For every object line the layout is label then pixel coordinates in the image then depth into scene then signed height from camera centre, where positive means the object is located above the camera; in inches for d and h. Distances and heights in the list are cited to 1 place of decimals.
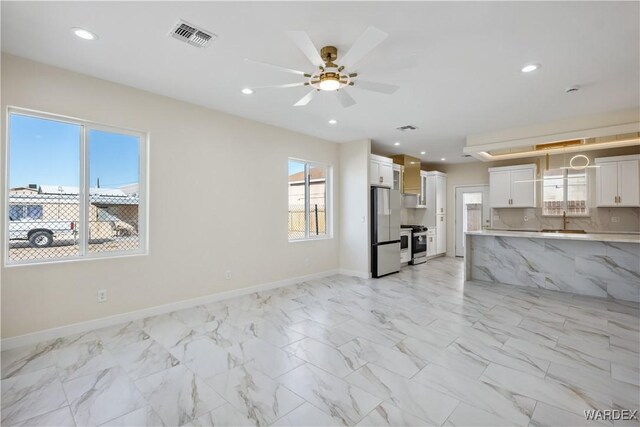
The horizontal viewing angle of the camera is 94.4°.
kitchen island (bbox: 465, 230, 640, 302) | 173.2 -33.0
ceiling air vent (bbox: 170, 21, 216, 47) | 92.1 +57.4
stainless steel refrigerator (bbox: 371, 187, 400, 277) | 231.5 -15.7
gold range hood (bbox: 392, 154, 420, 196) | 285.7 +35.9
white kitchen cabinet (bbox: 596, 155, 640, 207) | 220.2 +23.1
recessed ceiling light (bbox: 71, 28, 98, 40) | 94.3 +57.9
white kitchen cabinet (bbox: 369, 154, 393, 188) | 237.8 +34.0
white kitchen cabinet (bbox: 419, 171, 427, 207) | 315.0 +24.2
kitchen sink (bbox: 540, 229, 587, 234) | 237.3 -16.3
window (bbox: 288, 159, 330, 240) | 219.9 +9.0
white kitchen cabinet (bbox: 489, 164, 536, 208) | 268.4 +23.4
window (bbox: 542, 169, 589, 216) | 250.8 +17.0
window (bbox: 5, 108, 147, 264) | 115.3 +9.8
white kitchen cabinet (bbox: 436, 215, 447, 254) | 328.8 -25.6
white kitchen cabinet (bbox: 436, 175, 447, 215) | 327.9 +20.2
